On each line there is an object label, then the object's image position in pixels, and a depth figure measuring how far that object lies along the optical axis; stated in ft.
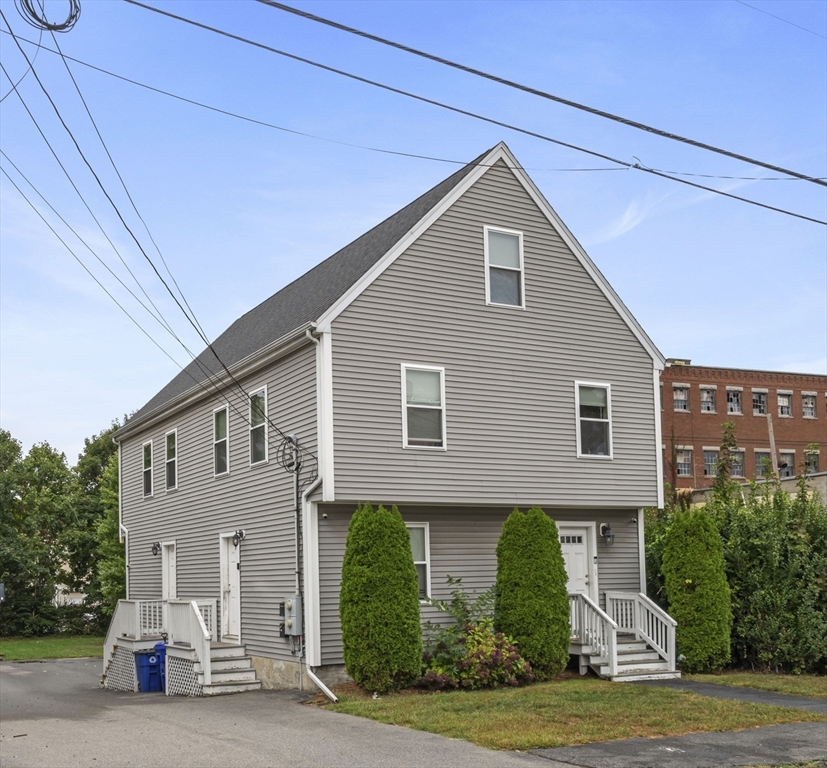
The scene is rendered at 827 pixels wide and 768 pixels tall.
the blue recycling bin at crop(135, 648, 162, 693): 66.54
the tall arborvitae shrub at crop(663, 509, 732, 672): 61.93
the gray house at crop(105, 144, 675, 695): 58.85
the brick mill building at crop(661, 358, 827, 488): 173.06
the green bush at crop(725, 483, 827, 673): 62.34
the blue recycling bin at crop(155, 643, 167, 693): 66.87
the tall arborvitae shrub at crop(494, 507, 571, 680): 58.03
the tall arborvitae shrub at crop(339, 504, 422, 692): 52.80
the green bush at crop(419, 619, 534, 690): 54.80
